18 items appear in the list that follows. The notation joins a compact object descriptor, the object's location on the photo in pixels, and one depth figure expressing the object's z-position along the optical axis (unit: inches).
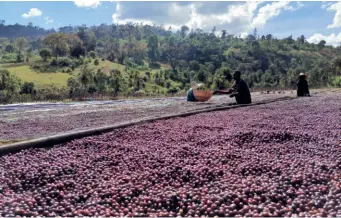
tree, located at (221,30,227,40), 7637.8
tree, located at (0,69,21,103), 1699.1
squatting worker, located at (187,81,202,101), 660.1
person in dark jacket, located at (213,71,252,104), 482.3
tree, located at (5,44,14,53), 4845.0
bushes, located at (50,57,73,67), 3272.6
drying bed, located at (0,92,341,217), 132.0
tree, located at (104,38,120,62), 4308.1
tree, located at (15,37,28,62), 4987.2
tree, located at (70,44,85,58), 3870.6
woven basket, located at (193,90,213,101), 649.6
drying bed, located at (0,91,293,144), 300.4
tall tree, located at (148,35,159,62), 5251.5
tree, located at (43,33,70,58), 3853.3
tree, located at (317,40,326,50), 5905.5
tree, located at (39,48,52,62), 3404.0
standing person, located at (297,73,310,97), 658.2
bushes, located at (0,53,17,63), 3643.0
